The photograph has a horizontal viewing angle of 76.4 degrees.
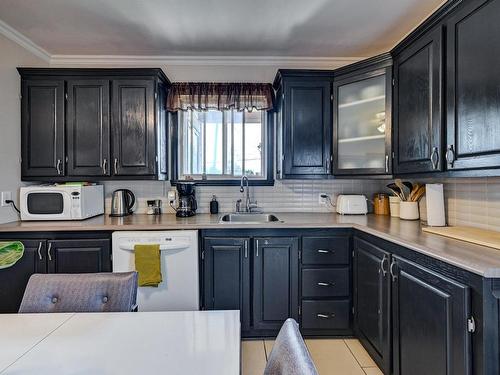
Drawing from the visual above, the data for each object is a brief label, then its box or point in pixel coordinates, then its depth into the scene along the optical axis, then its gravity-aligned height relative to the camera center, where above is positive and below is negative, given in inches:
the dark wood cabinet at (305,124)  112.3 +22.4
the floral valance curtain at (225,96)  121.0 +35.0
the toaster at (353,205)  117.4 -6.7
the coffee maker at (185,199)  115.7 -4.5
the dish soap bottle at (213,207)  124.0 -7.7
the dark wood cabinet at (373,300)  77.5 -30.5
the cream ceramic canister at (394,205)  111.2 -6.4
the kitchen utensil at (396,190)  109.1 -1.1
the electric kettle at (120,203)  115.9 -5.6
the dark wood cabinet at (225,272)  99.0 -26.4
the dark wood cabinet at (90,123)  109.1 +22.3
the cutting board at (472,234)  62.3 -10.6
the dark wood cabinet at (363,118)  99.4 +23.3
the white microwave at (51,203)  103.0 -4.9
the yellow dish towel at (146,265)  92.7 -22.7
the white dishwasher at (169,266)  94.7 -23.7
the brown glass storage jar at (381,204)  118.6 -6.5
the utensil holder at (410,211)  102.2 -7.8
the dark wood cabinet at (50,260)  95.4 -21.8
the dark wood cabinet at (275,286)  99.7 -31.1
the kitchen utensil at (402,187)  107.7 +0.0
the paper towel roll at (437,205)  87.9 -5.1
